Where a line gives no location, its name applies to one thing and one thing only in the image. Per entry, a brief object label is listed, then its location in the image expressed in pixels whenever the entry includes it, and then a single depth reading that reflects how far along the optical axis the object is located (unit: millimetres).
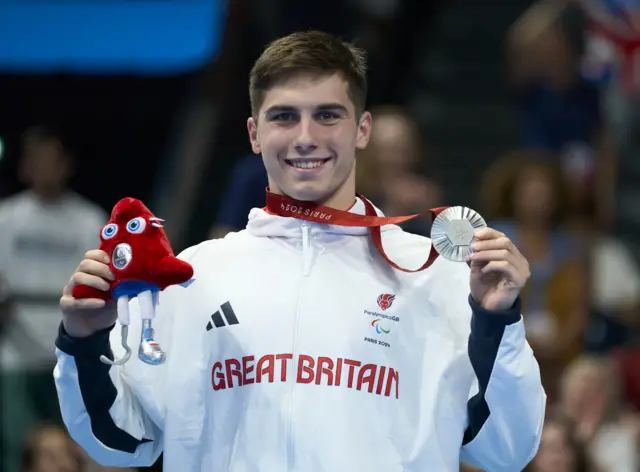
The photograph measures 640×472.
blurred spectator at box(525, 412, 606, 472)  11500
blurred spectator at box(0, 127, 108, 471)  13367
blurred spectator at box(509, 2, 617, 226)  15516
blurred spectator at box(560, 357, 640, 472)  12742
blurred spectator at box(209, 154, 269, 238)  11562
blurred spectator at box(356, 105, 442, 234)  12562
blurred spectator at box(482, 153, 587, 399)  13328
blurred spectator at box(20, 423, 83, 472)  12062
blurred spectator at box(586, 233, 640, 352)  14539
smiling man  6434
